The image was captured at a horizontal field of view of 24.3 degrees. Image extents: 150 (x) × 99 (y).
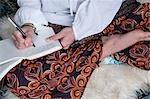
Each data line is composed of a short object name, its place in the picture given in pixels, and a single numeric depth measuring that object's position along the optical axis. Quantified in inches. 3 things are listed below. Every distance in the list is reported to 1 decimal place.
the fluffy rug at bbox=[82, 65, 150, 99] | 50.5
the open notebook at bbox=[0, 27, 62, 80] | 48.1
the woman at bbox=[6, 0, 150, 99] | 49.0
